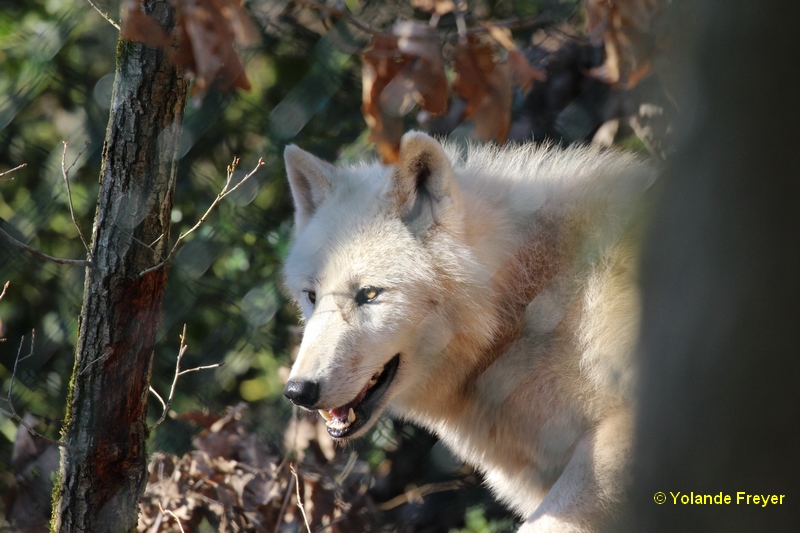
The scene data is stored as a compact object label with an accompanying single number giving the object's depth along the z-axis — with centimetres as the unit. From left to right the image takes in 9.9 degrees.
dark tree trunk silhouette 396
